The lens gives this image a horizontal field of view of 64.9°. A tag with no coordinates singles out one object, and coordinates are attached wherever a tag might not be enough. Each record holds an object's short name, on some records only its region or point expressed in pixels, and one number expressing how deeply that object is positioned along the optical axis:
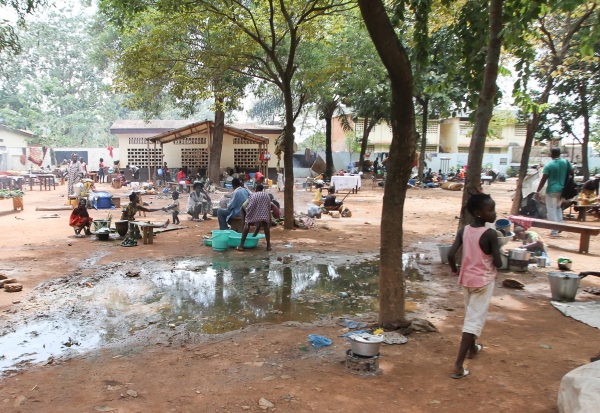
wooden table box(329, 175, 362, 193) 24.50
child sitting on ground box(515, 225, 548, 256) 8.46
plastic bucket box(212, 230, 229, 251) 9.69
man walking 10.41
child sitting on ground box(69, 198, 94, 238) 11.05
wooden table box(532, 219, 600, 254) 9.01
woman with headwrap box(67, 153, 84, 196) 18.09
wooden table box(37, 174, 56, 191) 24.45
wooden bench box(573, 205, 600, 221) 13.73
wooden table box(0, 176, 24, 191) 22.15
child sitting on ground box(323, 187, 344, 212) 15.94
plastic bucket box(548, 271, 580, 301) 6.14
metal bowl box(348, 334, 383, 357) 4.01
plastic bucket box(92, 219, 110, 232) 11.30
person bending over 9.36
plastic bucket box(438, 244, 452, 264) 8.22
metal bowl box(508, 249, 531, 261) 7.75
